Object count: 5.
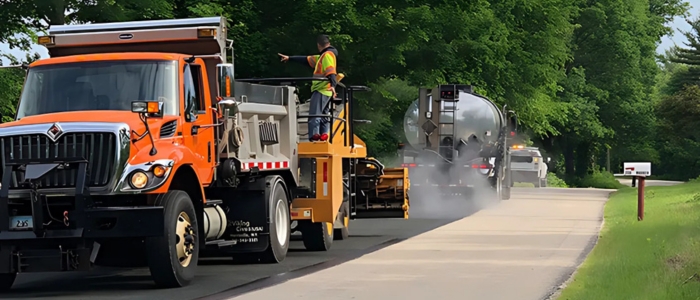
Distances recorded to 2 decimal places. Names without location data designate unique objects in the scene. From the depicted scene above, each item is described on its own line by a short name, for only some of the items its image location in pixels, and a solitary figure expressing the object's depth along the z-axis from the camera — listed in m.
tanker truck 35.78
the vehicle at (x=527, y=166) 62.47
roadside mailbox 26.81
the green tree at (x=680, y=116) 70.81
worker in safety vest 18.72
